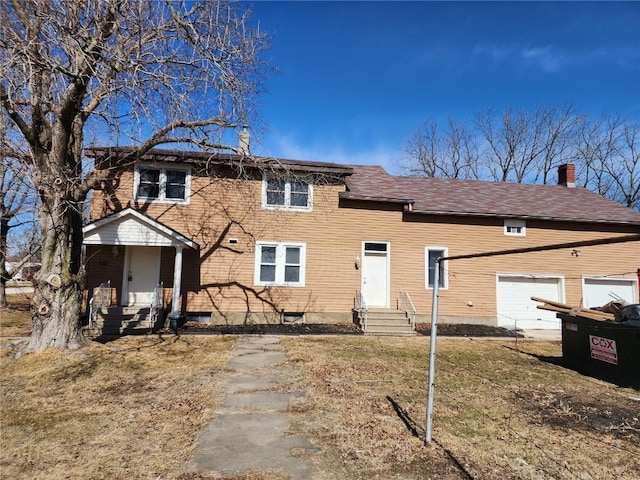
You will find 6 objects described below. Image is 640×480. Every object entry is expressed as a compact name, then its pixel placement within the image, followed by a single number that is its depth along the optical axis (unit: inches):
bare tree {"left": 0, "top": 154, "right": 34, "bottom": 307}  543.7
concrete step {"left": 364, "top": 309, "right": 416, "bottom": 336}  498.6
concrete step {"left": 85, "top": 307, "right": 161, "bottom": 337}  442.9
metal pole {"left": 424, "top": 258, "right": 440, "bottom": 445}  175.0
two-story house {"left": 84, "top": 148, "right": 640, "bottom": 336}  510.0
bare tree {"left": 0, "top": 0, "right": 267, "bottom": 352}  291.0
